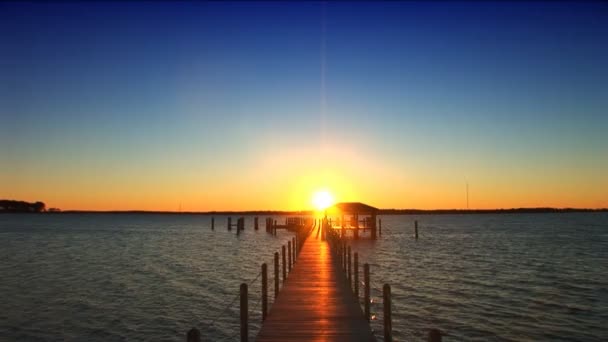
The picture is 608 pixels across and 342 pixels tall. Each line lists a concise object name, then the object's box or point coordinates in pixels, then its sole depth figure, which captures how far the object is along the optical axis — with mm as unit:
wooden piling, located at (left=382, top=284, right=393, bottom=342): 9652
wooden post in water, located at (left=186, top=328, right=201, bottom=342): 6266
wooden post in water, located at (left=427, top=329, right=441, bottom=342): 5973
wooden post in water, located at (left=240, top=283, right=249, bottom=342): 10312
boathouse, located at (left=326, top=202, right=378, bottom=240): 50156
